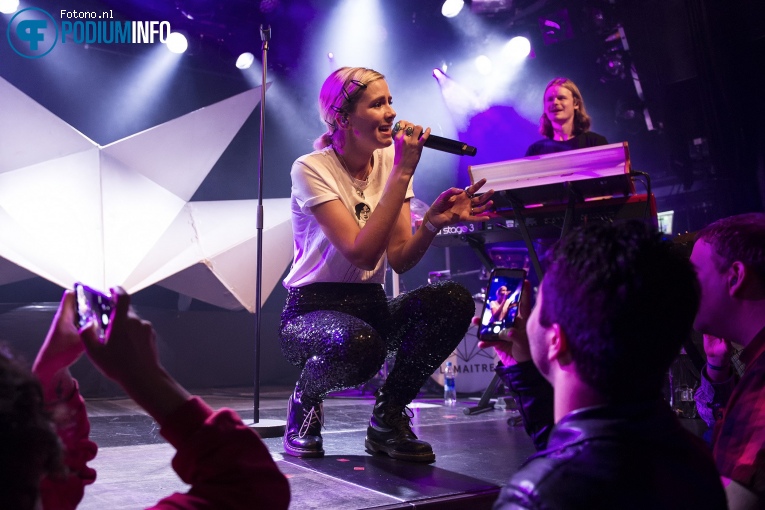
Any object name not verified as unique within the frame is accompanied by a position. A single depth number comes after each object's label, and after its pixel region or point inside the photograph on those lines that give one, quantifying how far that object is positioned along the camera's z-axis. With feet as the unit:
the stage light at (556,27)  21.94
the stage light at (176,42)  18.63
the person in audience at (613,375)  2.78
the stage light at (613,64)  21.39
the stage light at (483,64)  22.76
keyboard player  13.57
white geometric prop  14.40
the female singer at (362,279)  7.44
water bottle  15.49
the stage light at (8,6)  15.89
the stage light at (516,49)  22.45
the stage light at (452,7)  21.63
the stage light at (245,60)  20.04
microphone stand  9.55
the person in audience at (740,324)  3.76
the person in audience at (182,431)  2.31
